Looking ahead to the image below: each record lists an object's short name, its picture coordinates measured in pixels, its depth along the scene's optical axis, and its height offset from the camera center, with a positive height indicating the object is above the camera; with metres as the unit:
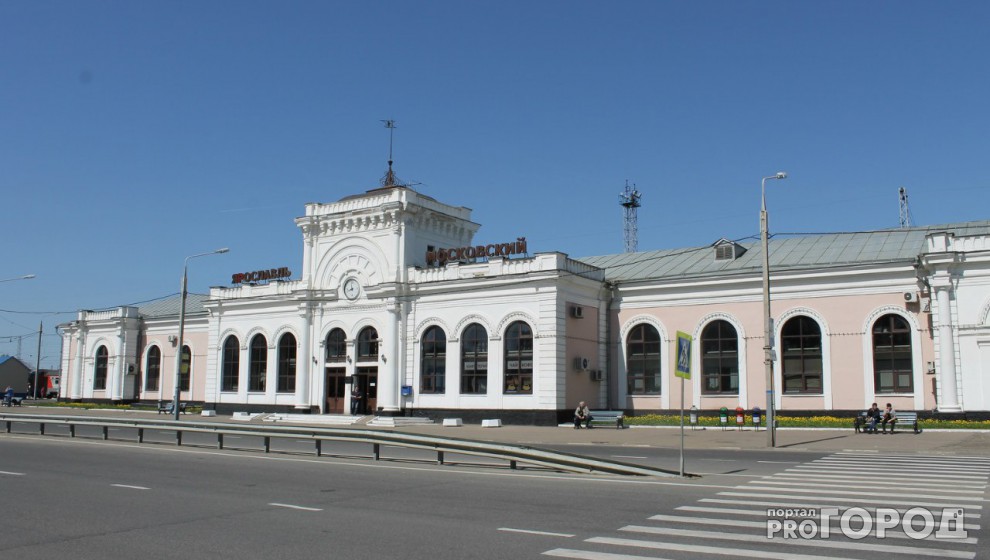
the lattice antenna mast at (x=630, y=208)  67.88 +14.28
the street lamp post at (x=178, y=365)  37.38 +0.56
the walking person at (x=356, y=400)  42.41 -1.11
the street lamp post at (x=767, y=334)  25.05 +1.50
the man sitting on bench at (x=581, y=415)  34.94 -1.46
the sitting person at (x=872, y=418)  29.25 -1.25
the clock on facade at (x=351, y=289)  44.06 +4.82
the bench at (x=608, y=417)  34.66 -1.55
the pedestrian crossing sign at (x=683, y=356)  16.31 +0.51
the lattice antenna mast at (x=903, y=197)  49.58 +11.22
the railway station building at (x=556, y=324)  32.59 +2.66
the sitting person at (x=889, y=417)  29.29 -1.20
